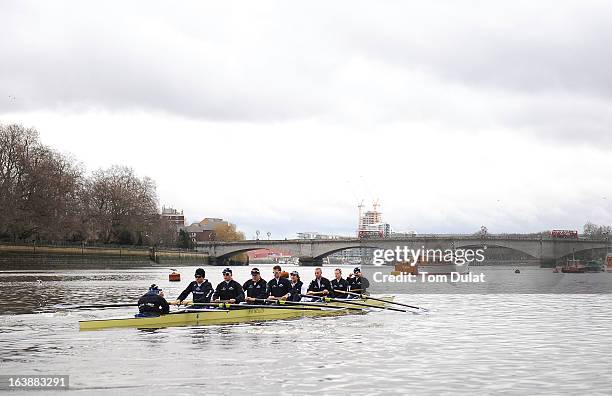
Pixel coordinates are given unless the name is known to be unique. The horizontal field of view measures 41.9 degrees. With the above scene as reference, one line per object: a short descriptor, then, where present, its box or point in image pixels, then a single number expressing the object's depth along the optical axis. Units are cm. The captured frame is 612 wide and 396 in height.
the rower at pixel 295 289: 3419
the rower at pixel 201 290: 3098
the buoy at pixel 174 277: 8306
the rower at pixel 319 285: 3672
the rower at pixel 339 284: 3843
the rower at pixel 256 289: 3312
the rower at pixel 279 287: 3419
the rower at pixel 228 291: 3153
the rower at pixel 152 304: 2784
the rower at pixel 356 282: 3959
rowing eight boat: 2677
